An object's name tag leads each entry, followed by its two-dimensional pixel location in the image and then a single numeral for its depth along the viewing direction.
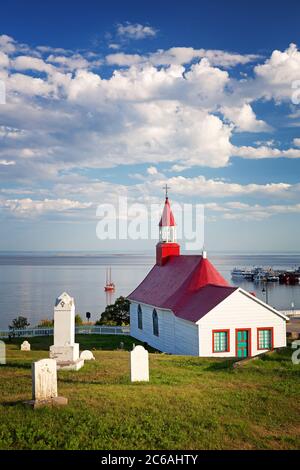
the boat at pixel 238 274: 134.10
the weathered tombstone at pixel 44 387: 10.85
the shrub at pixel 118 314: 42.66
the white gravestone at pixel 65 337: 16.70
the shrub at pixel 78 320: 41.23
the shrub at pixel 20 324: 38.06
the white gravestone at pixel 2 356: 18.37
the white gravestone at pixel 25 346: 26.31
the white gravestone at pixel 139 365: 14.47
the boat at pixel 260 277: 124.31
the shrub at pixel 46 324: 38.73
